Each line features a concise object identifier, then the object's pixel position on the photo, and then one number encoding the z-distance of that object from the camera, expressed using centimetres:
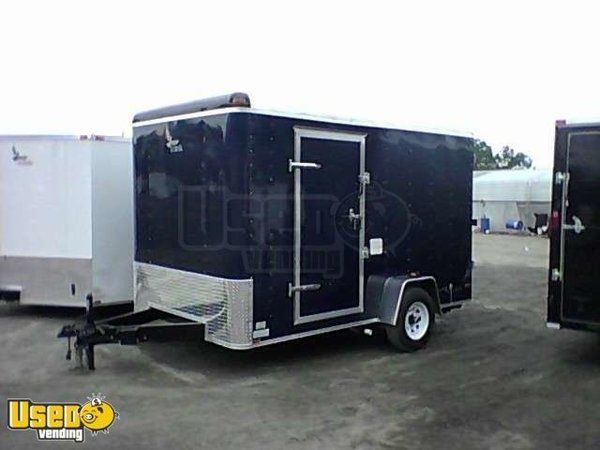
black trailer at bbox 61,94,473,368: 601
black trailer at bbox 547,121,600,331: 636
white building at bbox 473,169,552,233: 3086
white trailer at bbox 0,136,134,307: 873
